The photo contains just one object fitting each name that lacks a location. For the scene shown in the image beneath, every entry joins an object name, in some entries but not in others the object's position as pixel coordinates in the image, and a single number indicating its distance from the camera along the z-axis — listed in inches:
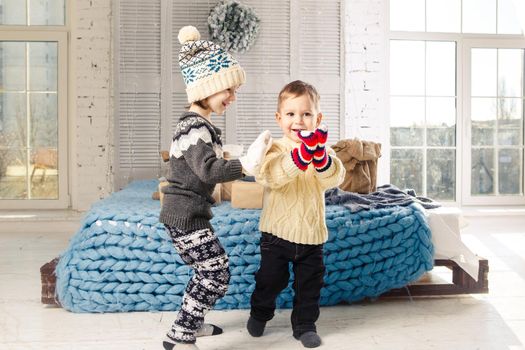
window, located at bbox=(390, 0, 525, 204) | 188.4
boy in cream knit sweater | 76.6
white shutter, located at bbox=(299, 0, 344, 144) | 181.5
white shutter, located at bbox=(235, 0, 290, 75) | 179.3
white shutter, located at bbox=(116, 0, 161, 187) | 175.3
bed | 89.4
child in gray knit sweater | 73.0
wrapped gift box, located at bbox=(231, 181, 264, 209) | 96.7
